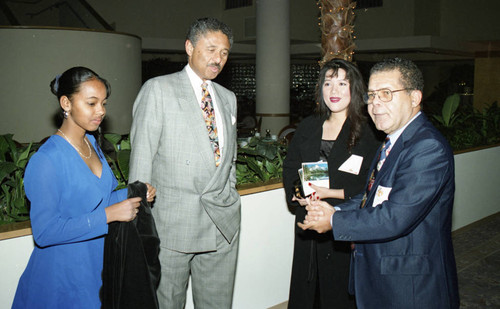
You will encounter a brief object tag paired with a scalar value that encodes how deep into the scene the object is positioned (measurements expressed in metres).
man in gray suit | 2.06
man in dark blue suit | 1.64
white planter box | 3.16
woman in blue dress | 1.55
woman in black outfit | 2.53
